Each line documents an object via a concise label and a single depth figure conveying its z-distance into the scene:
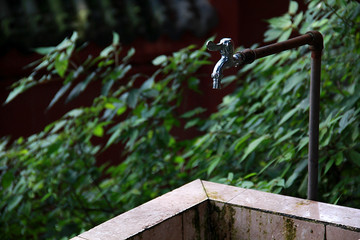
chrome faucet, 4.29
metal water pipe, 4.38
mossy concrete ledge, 4.34
